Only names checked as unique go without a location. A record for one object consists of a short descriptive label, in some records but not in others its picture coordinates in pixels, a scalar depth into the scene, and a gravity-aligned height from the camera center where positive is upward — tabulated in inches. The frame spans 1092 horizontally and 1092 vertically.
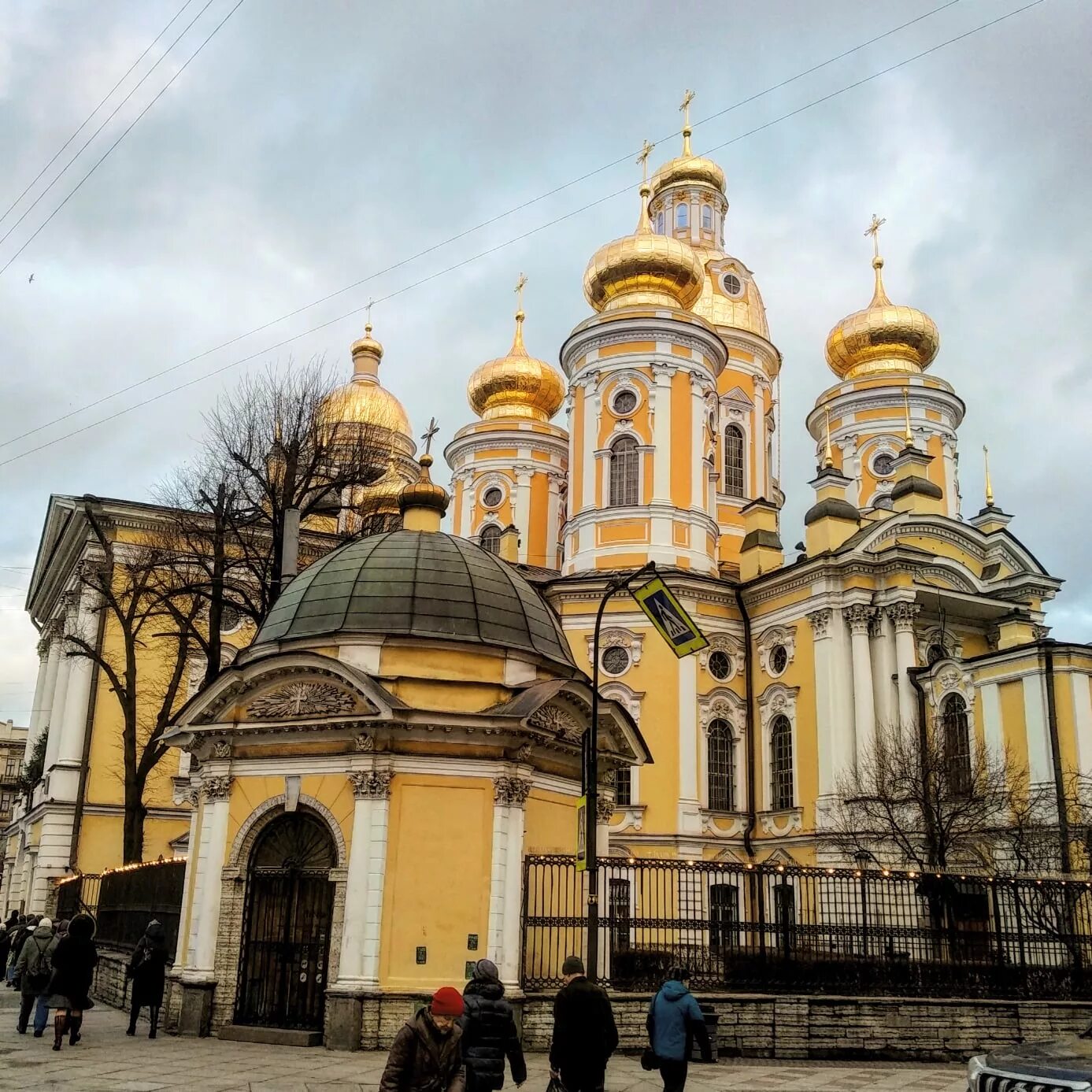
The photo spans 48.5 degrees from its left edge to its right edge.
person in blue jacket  387.2 -25.9
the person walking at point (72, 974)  541.3 -18.9
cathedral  593.9 +231.2
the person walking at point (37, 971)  589.9 -19.6
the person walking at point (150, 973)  594.5 -19.6
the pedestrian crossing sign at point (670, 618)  605.9 +157.6
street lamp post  523.2 +53.2
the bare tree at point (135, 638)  912.3 +229.7
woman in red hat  266.4 -23.8
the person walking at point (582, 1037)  354.3 -26.2
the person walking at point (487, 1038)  330.6 -25.3
